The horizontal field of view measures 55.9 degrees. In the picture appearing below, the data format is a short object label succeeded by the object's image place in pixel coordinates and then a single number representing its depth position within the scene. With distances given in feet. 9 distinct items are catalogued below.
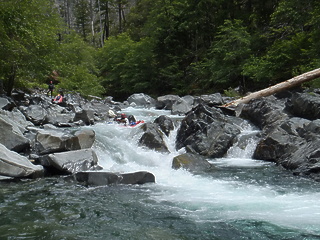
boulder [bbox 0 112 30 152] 29.40
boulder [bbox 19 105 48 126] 45.03
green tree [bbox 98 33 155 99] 103.40
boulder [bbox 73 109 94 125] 48.44
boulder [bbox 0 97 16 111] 40.64
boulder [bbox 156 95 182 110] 71.20
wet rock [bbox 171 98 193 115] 60.95
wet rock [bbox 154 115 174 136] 41.70
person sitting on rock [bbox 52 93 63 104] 58.72
